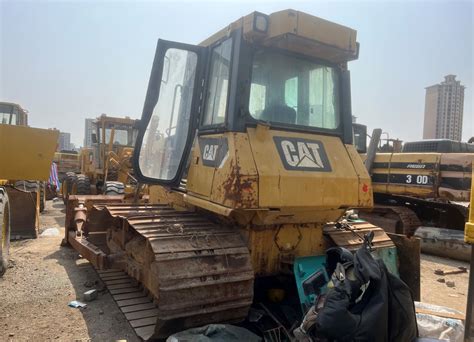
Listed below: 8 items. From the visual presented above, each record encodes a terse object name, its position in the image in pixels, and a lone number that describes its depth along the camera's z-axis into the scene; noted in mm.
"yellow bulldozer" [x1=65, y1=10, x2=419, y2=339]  2896
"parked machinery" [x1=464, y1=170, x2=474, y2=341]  2282
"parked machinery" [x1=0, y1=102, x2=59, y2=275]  6270
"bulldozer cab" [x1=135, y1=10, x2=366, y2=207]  3180
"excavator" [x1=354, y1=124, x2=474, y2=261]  7508
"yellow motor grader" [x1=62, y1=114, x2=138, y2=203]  10945
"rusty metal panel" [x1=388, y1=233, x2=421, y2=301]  3812
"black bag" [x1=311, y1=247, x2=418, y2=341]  2242
